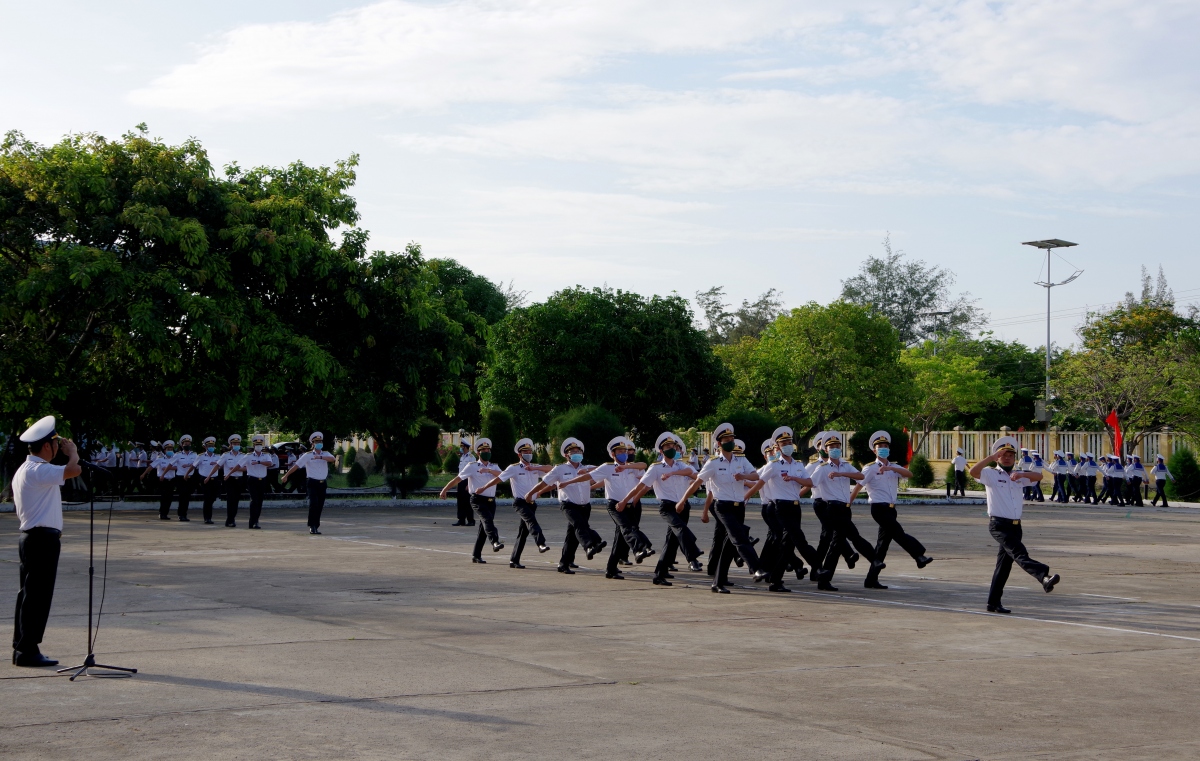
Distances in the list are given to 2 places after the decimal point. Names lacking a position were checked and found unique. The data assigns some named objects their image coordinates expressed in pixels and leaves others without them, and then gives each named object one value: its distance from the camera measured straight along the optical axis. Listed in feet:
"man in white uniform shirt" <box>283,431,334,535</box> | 77.25
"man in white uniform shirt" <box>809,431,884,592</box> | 50.85
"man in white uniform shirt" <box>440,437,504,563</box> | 60.18
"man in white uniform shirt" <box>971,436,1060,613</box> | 42.68
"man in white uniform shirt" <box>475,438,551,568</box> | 57.93
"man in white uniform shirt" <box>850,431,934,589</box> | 51.19
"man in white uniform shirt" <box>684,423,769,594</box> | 48.80
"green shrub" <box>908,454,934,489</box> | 166.09
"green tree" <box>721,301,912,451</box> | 159.94
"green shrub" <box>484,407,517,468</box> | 124.98
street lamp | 222.69
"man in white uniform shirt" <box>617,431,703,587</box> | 51.65
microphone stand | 28.91
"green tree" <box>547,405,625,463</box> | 118.93
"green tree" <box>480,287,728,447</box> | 132.98
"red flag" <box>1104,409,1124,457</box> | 155.94
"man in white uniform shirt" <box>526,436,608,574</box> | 55.16
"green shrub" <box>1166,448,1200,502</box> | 150.82
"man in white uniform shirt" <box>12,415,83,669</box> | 30.09
